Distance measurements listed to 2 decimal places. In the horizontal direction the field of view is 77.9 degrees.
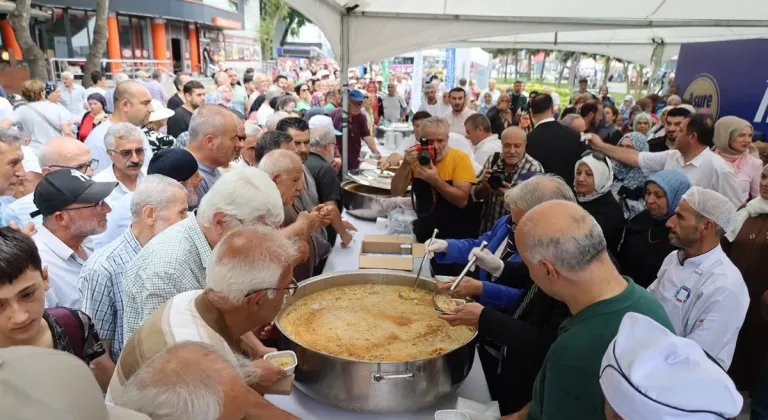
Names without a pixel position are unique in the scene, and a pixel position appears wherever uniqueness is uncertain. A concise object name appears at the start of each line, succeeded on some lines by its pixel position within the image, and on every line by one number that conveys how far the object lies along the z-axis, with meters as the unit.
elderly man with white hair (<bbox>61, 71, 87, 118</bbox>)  7.77
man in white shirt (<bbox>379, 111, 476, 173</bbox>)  4.29
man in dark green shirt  1.09
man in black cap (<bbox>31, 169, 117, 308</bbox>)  1.75
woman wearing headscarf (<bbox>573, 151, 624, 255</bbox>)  2.55
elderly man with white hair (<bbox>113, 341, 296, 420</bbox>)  0.75
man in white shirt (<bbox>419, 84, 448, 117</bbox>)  7.30
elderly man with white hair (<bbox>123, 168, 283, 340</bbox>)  1.47
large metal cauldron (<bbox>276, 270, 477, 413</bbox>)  1.40
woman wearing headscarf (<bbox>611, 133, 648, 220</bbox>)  3.51
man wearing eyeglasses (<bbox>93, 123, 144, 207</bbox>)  2.60
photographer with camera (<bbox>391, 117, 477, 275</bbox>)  2.85
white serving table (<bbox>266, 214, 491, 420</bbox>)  1.52
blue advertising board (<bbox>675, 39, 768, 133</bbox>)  5.04
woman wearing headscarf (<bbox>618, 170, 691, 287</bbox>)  2.38
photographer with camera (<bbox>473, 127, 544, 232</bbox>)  2.90
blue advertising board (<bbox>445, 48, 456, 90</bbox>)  11.51
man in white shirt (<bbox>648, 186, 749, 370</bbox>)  1.83
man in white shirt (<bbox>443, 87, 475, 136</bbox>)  5.70
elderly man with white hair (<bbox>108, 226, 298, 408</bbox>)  1.11
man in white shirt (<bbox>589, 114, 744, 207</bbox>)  2.99
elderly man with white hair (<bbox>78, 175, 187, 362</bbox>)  1.65
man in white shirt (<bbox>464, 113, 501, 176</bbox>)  4.17
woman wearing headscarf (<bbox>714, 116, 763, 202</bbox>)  3.30
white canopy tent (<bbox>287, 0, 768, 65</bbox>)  3.90
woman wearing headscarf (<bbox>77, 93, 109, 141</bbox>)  4.65
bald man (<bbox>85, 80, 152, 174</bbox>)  3.35
